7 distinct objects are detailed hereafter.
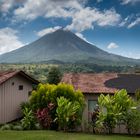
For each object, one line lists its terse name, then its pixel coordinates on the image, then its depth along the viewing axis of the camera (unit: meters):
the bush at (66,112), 13.89
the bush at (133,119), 13.84
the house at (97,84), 16.10
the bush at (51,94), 15.09
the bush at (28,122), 15.09
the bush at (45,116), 14.76
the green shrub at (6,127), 15.13
